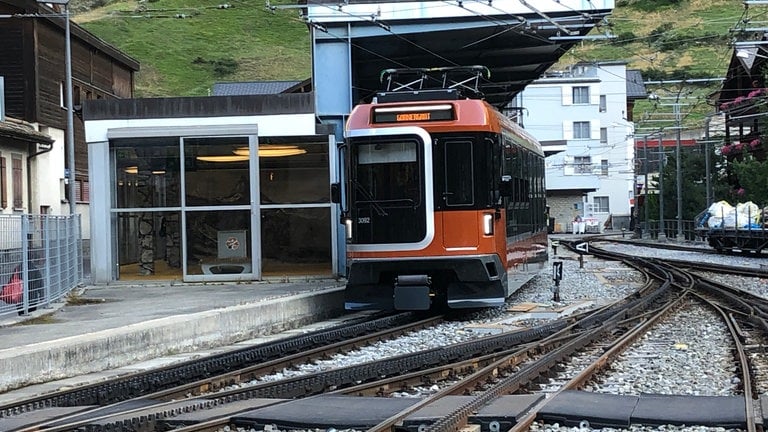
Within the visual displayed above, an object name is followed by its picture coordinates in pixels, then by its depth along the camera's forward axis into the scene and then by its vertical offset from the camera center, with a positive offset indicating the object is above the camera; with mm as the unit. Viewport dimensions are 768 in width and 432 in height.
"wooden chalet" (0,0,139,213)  39188 +5528
